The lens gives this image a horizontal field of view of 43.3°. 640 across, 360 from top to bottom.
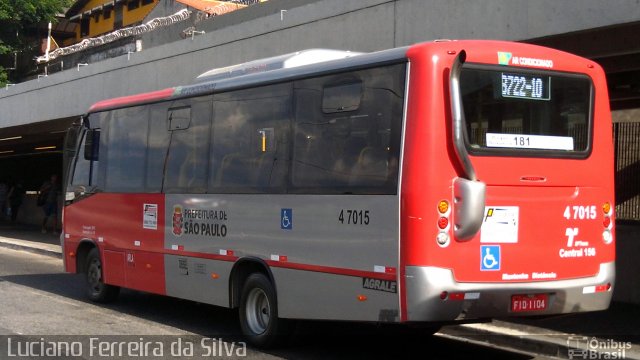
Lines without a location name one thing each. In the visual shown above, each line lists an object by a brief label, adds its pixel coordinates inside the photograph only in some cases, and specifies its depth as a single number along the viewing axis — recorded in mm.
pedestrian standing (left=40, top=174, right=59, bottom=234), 25212
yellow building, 59656
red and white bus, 7059
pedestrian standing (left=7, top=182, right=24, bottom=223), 30400
